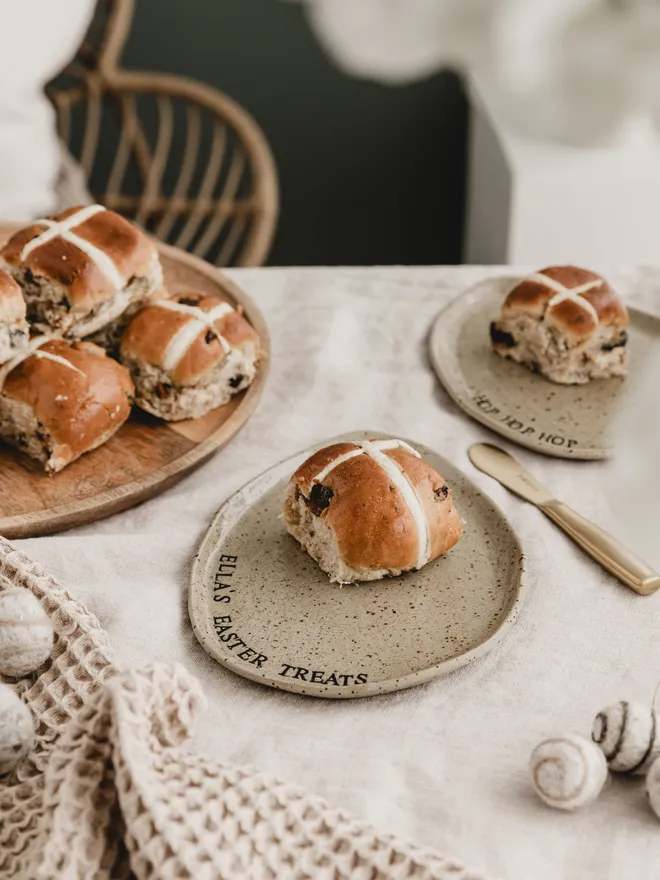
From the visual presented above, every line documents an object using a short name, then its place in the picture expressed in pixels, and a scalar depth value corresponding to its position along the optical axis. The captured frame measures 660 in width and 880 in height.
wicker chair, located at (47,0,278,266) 1.75
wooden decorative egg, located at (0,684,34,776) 0.62
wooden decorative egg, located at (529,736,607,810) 0.59
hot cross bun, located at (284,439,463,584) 0.80
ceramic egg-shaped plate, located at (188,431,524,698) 0.73
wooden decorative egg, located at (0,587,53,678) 0.68
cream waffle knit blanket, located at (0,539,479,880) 0.54
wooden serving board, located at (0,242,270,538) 0.89
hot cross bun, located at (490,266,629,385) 1.05
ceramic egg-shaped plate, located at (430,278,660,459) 1.00
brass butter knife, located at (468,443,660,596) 0.82
